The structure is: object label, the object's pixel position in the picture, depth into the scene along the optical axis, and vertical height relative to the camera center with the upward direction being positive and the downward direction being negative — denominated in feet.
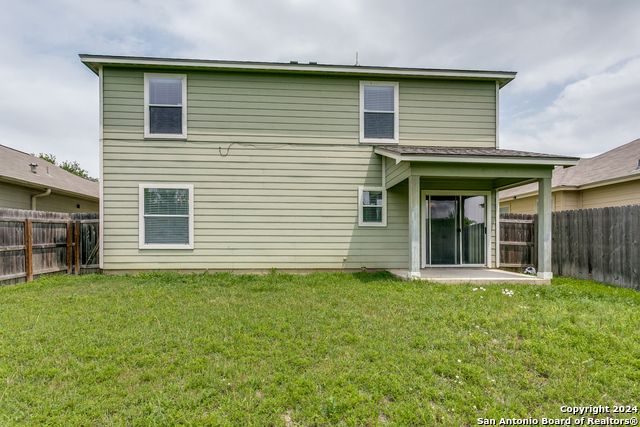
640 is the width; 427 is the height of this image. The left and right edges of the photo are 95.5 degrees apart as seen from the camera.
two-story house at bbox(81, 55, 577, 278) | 22.82 +4.86
